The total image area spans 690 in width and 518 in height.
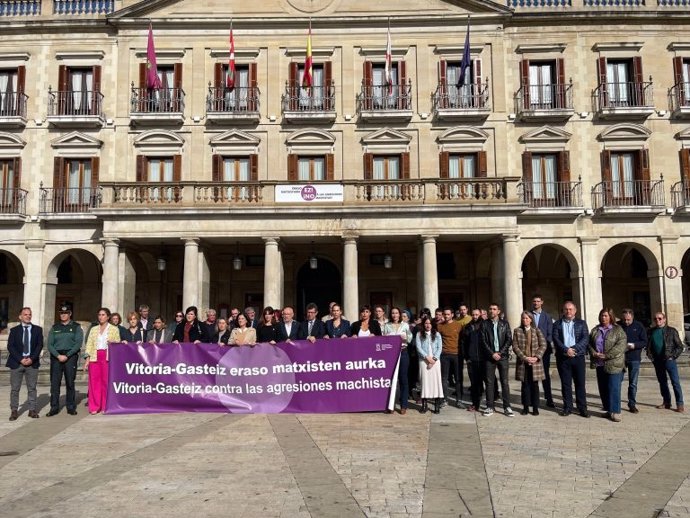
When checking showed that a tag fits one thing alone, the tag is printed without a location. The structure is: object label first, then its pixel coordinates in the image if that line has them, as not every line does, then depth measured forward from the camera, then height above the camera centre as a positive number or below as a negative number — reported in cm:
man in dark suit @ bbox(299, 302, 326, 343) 1111 -38
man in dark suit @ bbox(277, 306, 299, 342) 1132 -43
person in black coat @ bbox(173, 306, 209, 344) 1220 -46
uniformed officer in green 1107 -87
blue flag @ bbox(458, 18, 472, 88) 2252 +938
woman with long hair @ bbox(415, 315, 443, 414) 1079 -104
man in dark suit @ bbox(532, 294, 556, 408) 1133 -59
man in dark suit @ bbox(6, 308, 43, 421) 1065 -82
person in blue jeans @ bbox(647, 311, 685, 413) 1102 -99
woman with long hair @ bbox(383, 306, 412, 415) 1087 -71
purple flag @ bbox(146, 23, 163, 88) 2267 +941
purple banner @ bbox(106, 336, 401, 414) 1088 -129
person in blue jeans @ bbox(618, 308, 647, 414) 1100 -81
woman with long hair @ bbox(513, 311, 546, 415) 1070 -101
